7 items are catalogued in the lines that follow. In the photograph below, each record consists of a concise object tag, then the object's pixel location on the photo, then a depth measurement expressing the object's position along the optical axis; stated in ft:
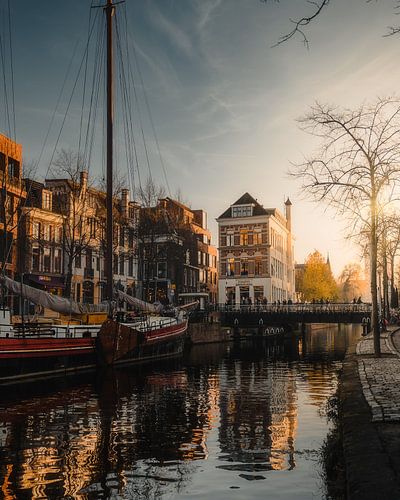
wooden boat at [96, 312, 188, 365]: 102.53
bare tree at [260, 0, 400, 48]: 24.90
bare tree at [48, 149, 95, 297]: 132.98
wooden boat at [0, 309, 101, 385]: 82.17
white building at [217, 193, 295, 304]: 259.60
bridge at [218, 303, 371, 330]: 179.61
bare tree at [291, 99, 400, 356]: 70.69
